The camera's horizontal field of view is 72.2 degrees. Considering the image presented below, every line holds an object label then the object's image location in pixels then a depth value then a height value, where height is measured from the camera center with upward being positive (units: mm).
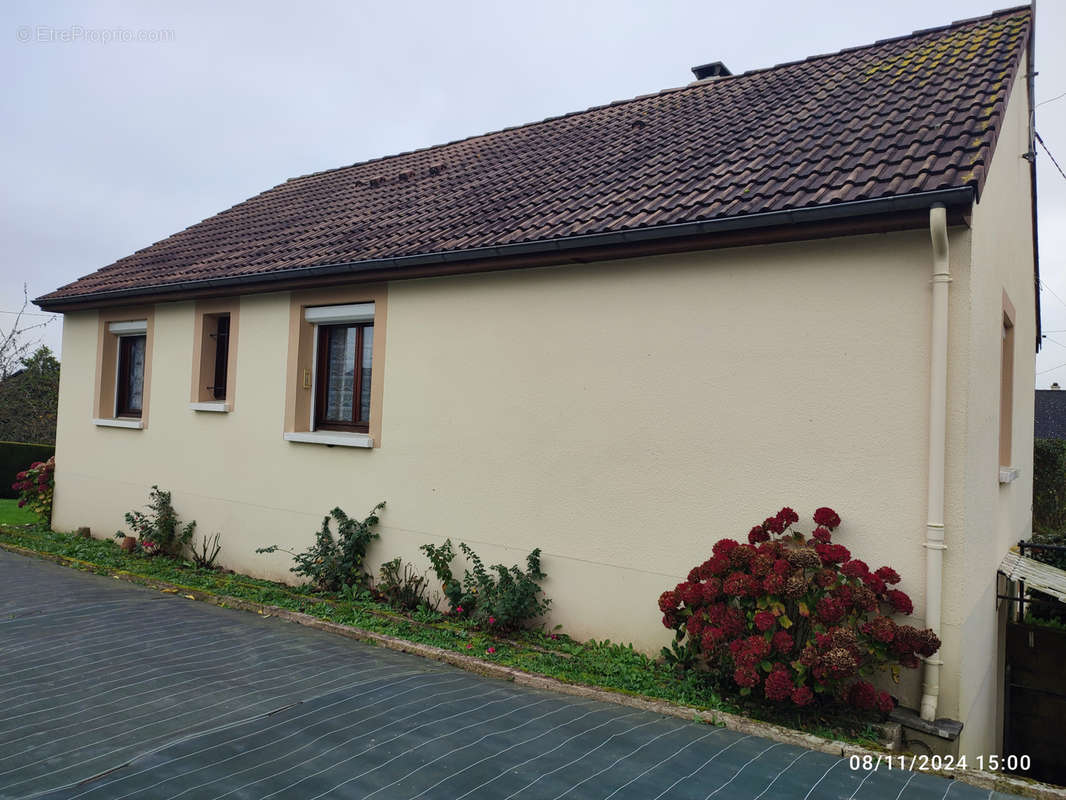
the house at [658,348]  4984 +756
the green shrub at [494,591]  6383 -1483
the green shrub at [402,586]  7434 -1655
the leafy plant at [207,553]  9375 -1749
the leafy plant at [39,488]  12023 -1286
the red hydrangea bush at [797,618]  4457 -1166
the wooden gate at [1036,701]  8273 -2949
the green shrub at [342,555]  7789 -1433
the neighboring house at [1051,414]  31297 +1534
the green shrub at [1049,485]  16766 -872
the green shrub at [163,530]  9648 -1517
